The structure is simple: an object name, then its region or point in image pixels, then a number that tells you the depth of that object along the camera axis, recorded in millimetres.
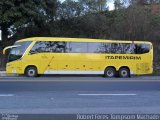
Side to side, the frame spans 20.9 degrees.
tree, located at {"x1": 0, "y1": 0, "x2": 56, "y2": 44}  32688
